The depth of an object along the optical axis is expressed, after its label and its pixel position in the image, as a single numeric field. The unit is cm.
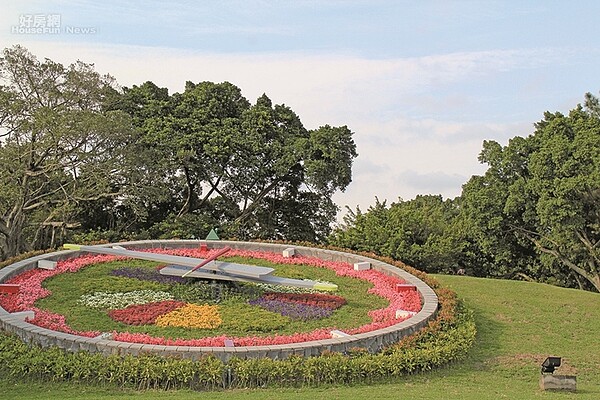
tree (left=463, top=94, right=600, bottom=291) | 1767
